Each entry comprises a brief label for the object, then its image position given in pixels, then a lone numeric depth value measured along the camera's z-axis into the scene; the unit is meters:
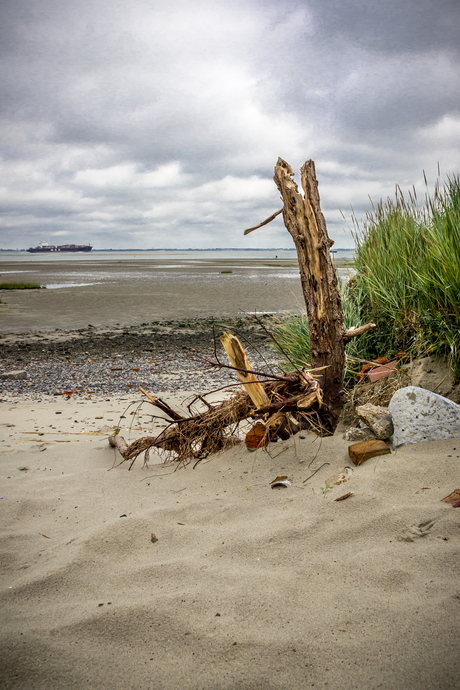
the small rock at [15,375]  7.68
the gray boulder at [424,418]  3.20
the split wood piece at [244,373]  3.79
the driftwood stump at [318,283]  3.74
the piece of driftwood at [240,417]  3.58
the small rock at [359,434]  3.47
